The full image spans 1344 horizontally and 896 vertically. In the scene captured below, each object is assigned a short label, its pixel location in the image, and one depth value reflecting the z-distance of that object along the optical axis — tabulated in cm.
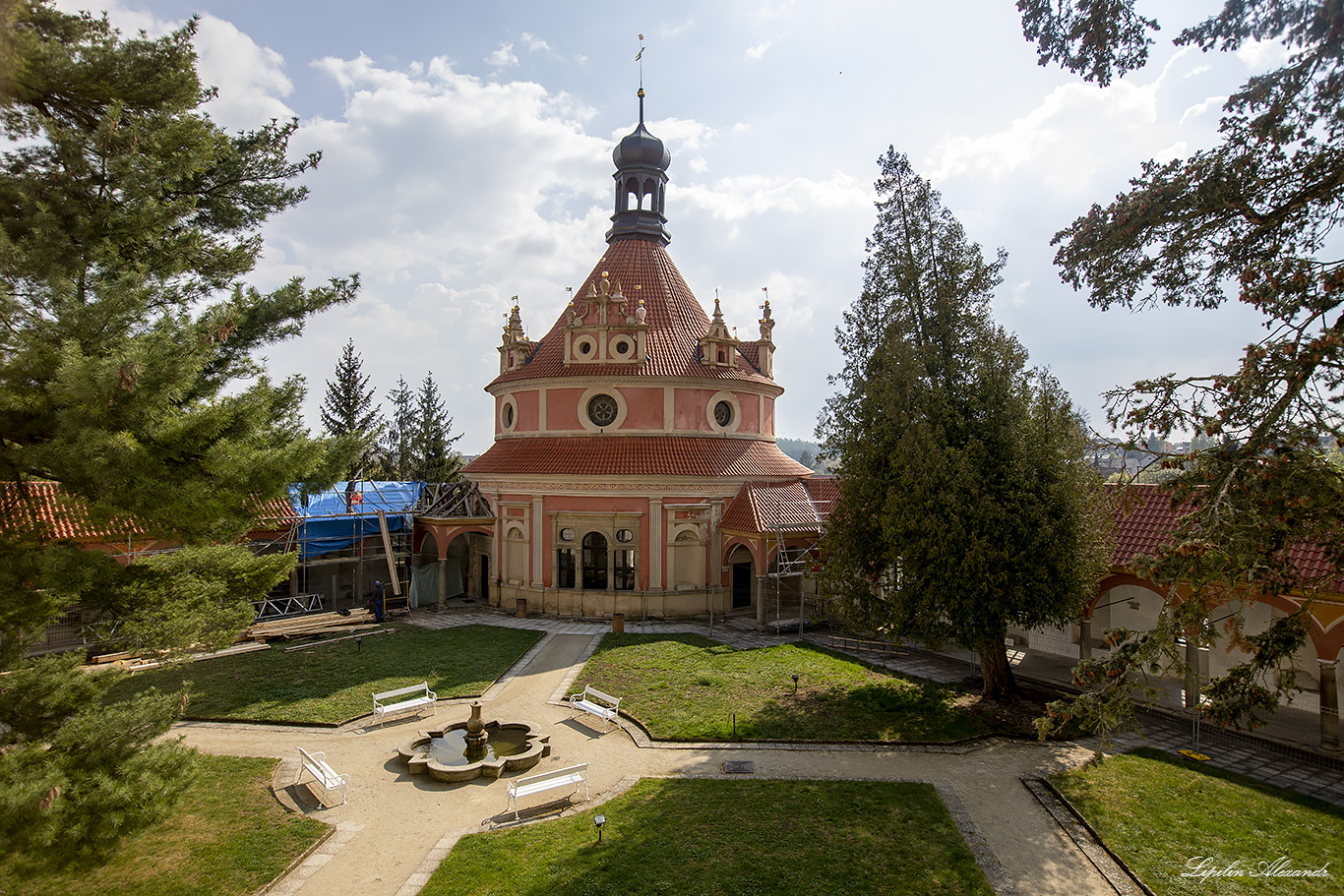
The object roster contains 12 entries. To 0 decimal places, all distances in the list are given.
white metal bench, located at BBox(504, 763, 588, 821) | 1159
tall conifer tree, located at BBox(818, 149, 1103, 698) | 1484
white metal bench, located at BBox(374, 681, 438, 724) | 1578
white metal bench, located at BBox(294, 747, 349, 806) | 1195
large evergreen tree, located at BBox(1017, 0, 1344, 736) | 720
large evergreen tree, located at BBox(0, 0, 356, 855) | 718
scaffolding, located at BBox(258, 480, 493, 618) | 2873
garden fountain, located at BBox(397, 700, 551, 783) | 1315
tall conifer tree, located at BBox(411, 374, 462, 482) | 4472
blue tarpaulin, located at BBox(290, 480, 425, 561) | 2869
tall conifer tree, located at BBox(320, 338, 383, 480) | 4359
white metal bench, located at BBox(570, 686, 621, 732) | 1581
